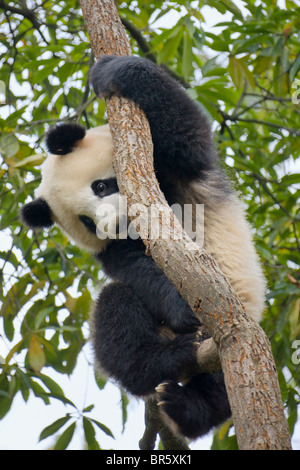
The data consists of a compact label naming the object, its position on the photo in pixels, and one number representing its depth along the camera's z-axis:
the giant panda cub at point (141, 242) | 6.71
